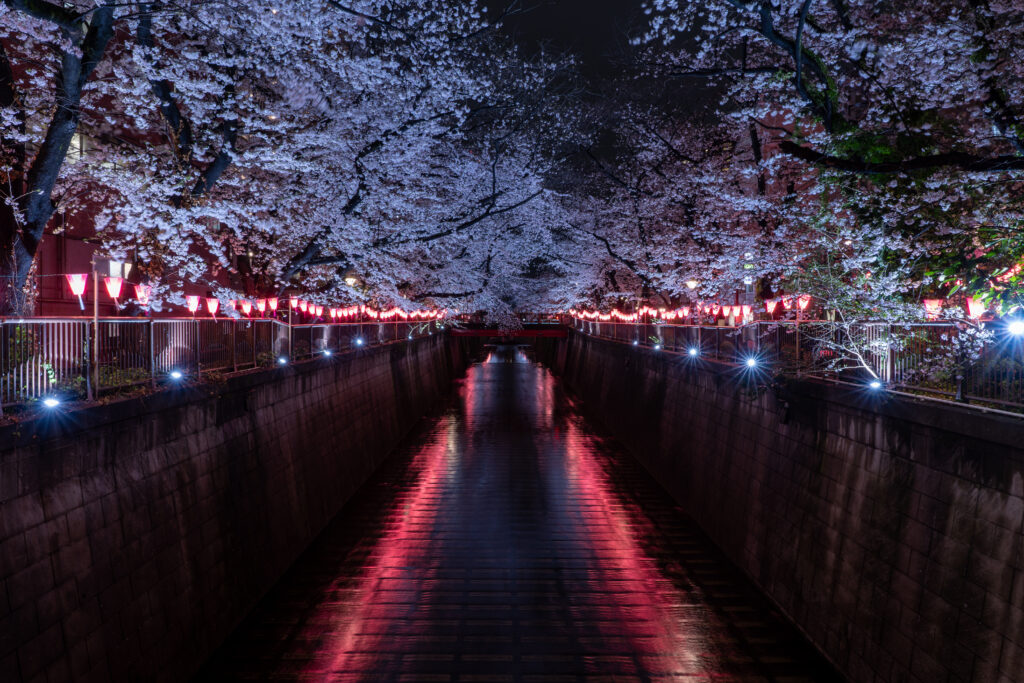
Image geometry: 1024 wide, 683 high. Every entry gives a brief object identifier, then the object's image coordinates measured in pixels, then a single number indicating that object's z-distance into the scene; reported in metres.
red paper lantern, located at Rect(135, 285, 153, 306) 13.51
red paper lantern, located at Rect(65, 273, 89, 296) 9.00
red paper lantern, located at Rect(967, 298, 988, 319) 9.06
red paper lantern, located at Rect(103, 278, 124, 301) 10.22
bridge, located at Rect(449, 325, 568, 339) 53.34
